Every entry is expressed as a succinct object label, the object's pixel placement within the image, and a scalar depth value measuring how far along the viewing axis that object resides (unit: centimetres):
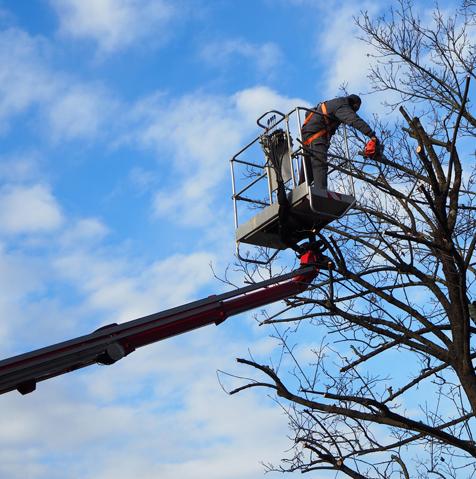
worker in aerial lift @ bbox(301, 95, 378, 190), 923
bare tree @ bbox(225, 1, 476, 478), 730
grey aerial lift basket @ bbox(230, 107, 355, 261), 873
